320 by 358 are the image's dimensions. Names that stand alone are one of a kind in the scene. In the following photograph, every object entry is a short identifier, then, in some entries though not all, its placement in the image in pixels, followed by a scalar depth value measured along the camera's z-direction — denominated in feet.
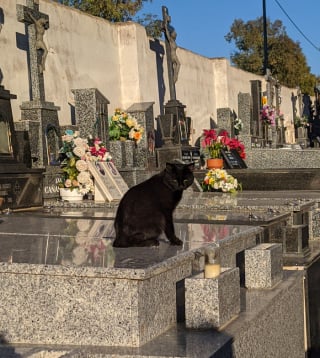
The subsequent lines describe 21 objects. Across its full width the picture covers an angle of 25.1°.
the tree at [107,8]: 85.30
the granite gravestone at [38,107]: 33.40
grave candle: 12.66
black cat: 14.24
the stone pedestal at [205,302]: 12.28
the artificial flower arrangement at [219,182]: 36.47
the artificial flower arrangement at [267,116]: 77.05
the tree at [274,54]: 147.95
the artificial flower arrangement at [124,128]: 39.06
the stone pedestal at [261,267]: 15.89
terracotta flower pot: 45.12
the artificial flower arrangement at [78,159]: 31.39
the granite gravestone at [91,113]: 36.83
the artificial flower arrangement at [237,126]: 69.21
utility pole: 108.98
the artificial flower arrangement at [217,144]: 48.69
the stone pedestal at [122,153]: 37.88
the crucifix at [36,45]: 33.81
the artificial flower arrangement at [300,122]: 101.99
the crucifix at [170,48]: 49.94
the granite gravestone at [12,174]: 25.93
